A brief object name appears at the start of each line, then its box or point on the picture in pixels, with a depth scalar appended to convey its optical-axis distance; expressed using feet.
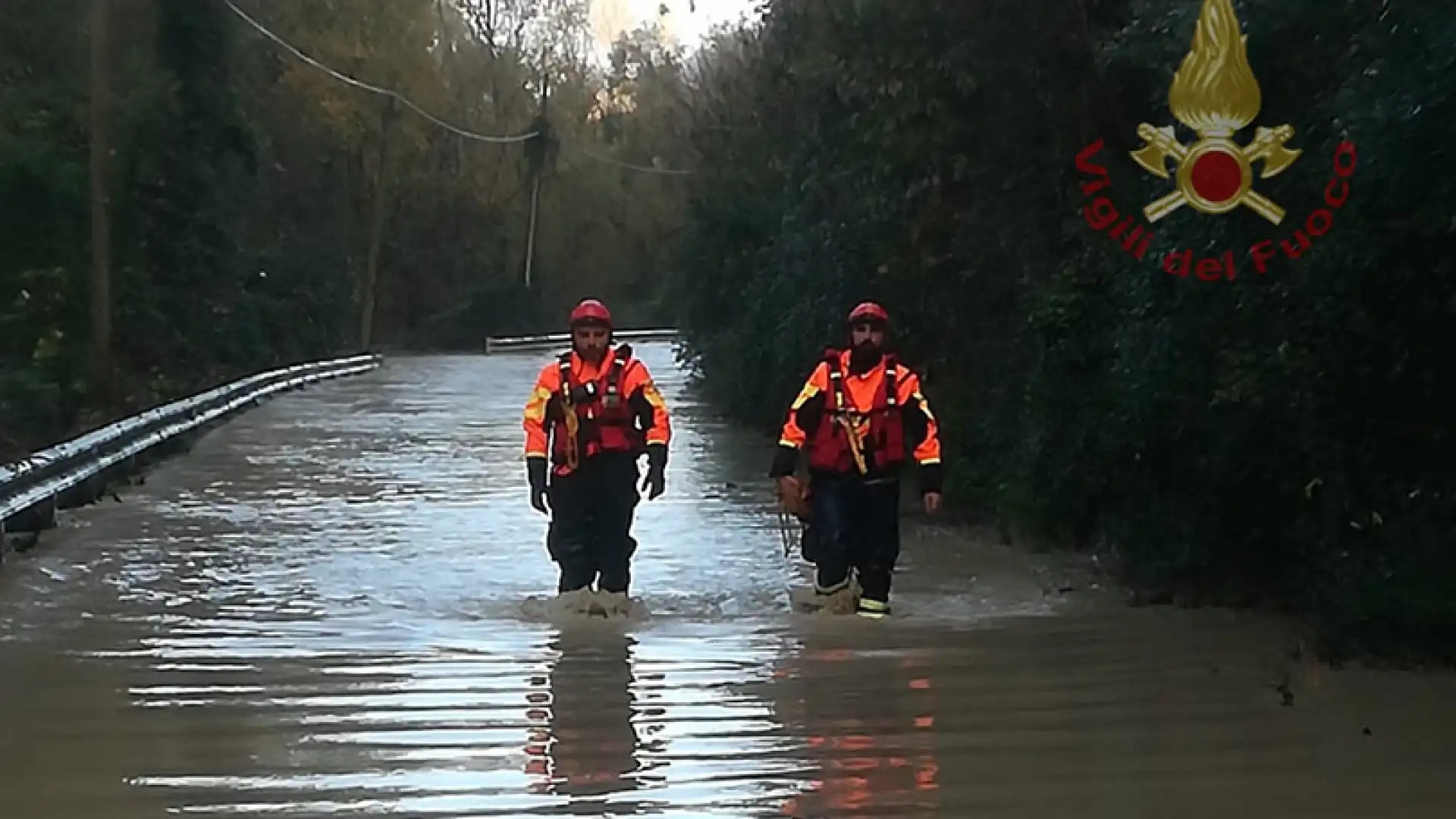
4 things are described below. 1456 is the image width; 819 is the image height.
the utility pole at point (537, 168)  261.09
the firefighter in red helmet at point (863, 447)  37.88
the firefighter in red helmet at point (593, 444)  39.01
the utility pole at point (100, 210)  103.50
